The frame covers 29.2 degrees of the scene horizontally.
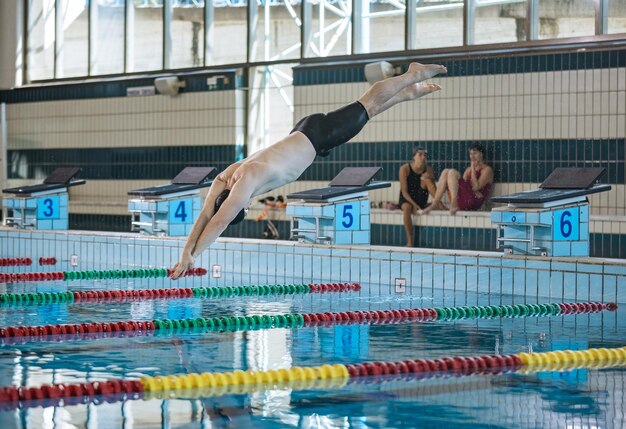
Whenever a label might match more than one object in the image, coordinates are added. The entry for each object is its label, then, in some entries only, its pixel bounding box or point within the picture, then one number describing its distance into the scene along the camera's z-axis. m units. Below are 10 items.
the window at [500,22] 14.91
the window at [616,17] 13.91
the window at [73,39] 21.39
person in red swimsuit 15.05
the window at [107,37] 20.69
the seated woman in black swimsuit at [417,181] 15.31
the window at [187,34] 19.22
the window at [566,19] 14.22
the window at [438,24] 15.59
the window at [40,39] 22.09
